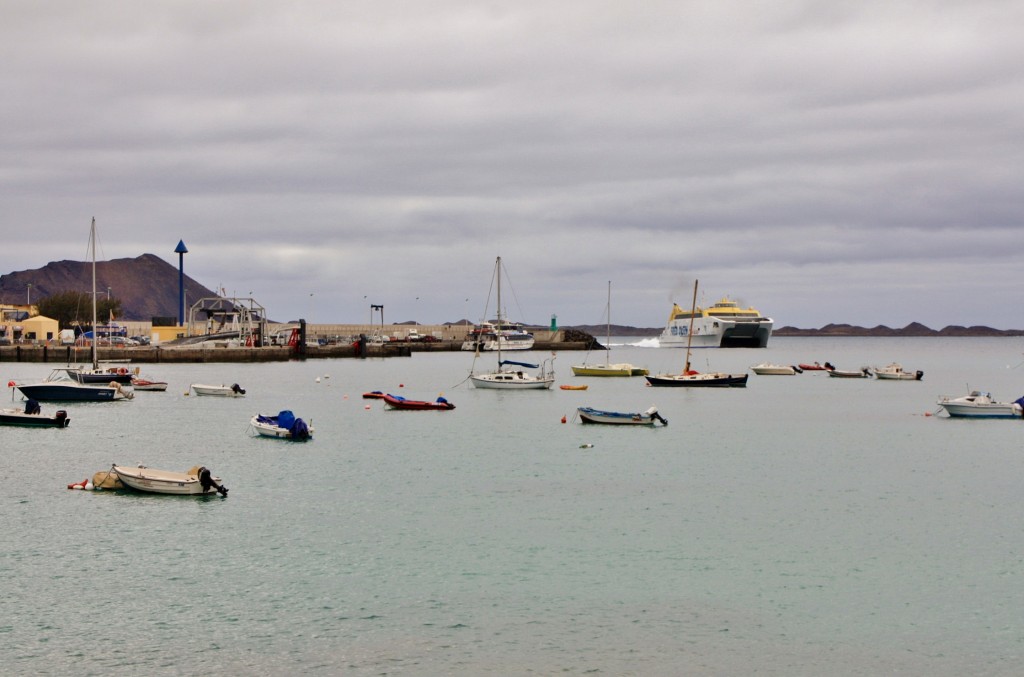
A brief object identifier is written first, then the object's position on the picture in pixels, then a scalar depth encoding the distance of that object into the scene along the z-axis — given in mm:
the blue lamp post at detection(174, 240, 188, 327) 191925
